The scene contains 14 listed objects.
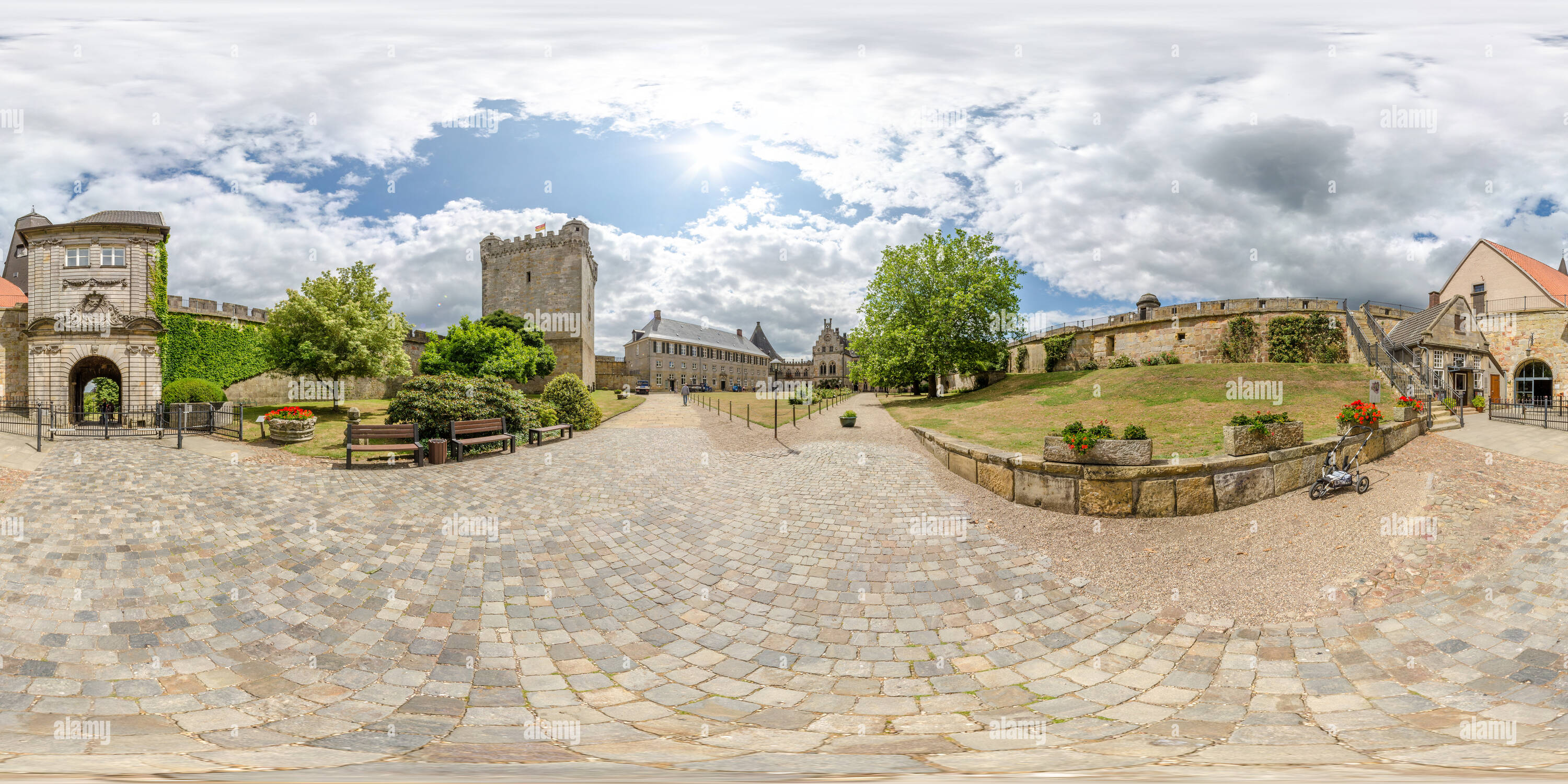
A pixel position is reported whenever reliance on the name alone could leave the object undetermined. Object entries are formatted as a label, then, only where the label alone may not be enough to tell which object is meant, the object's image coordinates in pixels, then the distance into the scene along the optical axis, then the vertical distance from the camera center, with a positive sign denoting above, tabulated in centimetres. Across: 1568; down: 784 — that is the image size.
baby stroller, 857 -136
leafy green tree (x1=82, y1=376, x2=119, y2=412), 2289 -32
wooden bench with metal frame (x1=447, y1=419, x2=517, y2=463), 1237 -93
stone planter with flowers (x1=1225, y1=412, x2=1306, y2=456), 873 -69
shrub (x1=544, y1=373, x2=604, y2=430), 1942 -44
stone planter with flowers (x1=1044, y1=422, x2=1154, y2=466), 820 -84
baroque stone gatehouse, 2250 +339
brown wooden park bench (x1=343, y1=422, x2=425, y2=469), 1151 -94
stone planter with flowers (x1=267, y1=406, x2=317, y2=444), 1484 -96
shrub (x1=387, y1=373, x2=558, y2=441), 1337 -36
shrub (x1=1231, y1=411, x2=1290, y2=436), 876 -49
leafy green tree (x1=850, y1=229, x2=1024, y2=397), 2970 +424
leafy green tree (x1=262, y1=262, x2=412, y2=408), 2270 +236
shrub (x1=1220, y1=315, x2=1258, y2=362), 3066 +272
